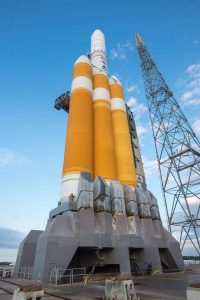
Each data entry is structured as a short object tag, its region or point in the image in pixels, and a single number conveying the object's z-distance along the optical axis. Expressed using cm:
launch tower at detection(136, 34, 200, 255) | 3027
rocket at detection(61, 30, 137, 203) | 2209
